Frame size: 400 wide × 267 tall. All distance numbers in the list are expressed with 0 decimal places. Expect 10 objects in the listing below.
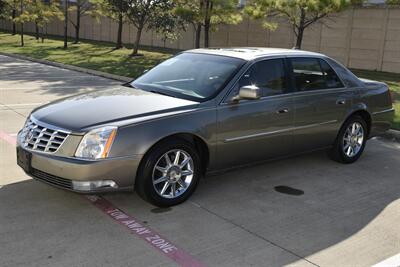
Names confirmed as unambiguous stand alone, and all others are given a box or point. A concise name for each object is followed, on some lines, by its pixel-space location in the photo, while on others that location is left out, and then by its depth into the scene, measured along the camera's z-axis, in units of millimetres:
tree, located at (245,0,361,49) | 15297
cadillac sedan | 4406
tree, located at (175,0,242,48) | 19344
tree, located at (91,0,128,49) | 23031
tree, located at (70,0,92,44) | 32219
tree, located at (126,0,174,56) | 22969
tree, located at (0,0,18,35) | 36875
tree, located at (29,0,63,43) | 29984
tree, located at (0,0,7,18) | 38394
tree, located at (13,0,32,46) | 29173
